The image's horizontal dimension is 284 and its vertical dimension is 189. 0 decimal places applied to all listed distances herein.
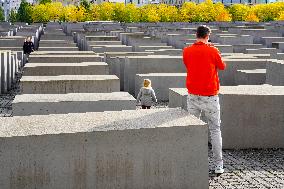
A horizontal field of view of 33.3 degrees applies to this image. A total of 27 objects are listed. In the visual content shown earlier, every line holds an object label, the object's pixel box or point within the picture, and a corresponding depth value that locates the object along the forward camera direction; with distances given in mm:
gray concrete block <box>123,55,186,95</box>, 15773
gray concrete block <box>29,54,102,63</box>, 15125
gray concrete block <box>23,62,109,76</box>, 12977
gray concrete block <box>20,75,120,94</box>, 10789
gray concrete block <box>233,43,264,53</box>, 23345
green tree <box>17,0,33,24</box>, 96438
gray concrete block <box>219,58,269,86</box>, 15758
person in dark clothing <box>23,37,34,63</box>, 23558
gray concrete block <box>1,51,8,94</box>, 15828
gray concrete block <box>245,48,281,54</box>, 21150
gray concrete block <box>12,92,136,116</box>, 8664
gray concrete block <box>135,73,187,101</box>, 14469
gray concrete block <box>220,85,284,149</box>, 8289
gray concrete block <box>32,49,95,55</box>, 17062
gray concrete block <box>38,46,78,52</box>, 19797
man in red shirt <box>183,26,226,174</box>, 6211
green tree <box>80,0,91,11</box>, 106794
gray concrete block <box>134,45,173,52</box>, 21203
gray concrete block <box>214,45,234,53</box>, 22344
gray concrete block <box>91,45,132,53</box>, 20578
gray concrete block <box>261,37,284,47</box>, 27875
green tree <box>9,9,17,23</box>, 115612
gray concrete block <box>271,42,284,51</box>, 23800
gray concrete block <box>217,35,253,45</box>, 28594
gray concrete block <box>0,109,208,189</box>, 5348
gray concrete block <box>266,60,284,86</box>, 11500
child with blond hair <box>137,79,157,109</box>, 11078
